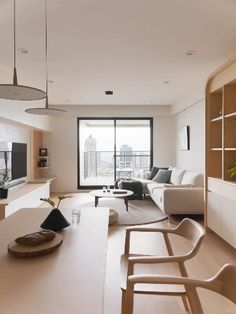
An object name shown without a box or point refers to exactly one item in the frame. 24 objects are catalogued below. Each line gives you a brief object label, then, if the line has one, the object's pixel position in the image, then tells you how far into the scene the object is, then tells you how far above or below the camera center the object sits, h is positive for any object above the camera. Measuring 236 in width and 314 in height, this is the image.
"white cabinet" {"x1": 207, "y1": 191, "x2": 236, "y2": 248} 3.04 -0.83
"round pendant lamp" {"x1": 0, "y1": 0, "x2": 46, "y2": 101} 1.50 +0.38
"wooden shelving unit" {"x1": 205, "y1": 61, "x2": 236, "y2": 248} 3.14 +0.01
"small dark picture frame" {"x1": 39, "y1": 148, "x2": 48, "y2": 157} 7.22 +0.00
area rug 4.43 -1.17
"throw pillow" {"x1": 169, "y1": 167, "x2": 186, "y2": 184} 5.69 -0.53
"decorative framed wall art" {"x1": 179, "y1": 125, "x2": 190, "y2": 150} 6.16 +0.37
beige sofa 4.32 -0.80
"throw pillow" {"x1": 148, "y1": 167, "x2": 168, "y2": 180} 6.81 -0.53
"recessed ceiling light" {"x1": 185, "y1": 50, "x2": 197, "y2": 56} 3.38 +1.34
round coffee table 5.10 -0.85
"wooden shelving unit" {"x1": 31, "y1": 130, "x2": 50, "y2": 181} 6.62 -0.17
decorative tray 1.26 -0.49
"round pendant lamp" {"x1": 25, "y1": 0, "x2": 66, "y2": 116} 2.37 +0.39
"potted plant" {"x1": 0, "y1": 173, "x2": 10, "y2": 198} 4.18 -0.56
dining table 0.88 -0.53
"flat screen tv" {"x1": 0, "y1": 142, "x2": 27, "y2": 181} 4.70 -0.15
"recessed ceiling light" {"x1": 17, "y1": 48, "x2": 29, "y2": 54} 3.29 +1.32
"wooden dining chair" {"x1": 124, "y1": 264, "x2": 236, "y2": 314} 1.07 -0.58
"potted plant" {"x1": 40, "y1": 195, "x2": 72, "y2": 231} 1.69 -0.47
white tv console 3.87 -0.80
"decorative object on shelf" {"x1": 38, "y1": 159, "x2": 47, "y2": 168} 7.12 -0.31
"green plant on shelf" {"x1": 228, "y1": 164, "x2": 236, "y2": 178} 3.22 -0.24
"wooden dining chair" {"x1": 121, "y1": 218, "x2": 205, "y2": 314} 1.40 -0.59
